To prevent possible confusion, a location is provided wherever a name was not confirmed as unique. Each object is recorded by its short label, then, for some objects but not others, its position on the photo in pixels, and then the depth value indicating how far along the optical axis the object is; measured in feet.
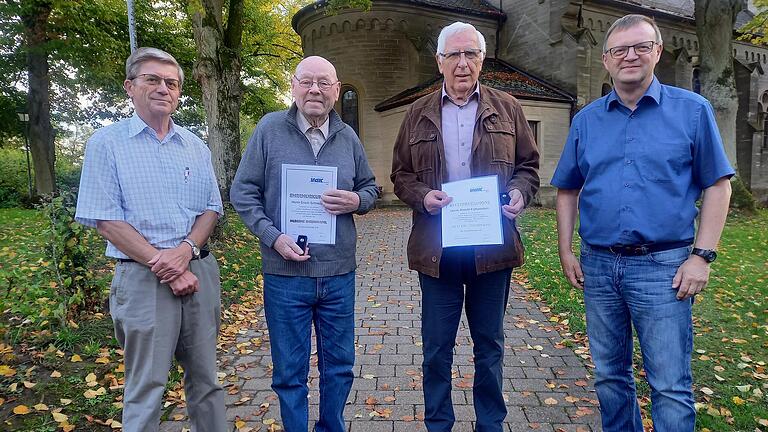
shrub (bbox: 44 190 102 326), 13.96
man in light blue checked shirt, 7.16
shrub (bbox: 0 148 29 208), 67.41
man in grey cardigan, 8.20
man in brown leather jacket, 8.63
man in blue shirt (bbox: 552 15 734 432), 7.14
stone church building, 61.46
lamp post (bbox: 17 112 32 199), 64.61
